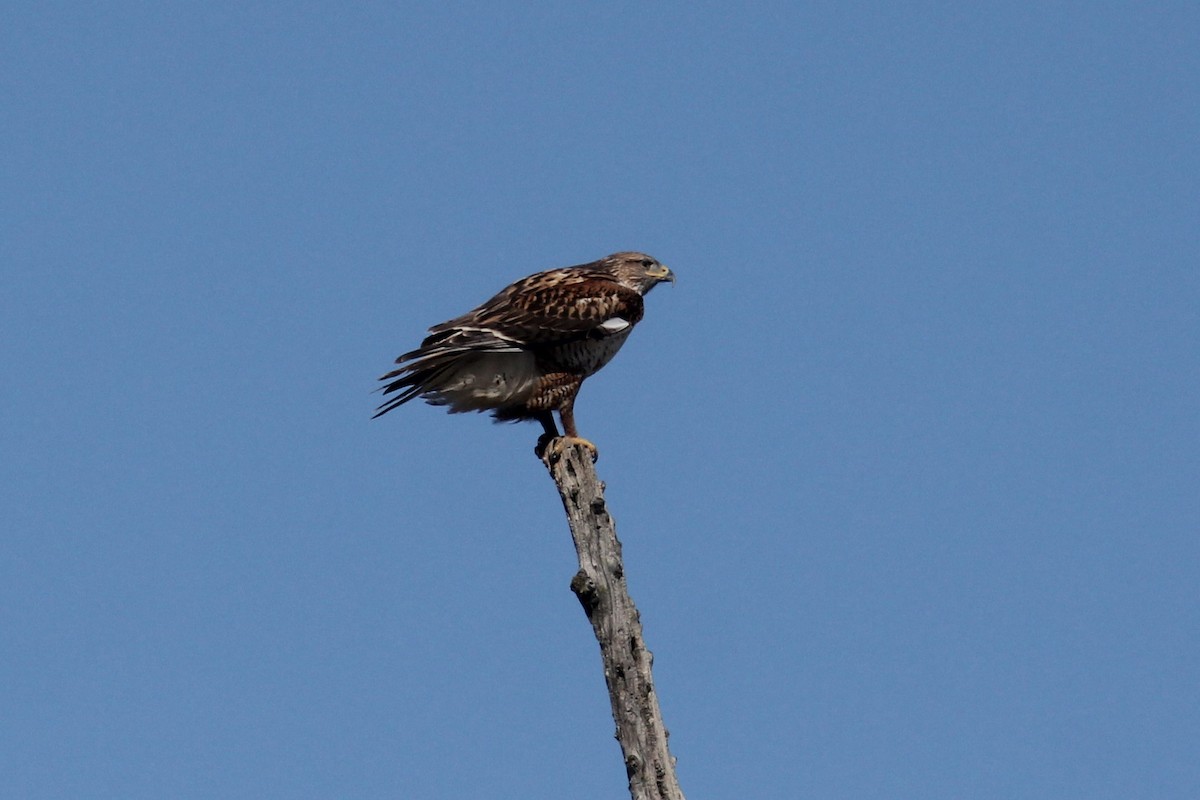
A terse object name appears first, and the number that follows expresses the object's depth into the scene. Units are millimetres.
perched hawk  17984
